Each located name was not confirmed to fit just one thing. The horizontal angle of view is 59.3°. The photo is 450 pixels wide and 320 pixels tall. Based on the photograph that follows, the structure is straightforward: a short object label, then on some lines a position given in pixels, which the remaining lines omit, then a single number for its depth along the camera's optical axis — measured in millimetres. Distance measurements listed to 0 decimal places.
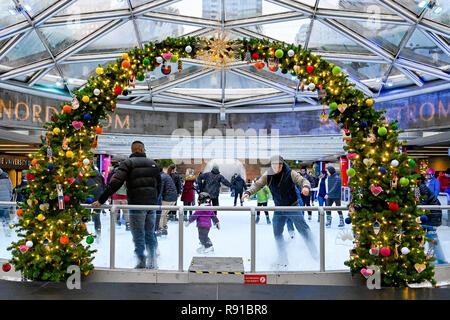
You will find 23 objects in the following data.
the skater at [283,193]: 6473
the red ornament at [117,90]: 6320
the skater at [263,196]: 12773
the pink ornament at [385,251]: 5496
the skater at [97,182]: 8961
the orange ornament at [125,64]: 6281
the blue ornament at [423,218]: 5676
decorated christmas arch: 5637
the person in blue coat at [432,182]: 10000
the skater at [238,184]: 15662
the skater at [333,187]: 12320
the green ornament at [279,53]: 6203
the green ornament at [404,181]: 5438
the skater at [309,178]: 13965
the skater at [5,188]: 9641
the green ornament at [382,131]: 5629
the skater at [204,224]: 6512
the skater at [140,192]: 6402
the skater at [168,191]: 9914
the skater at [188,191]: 11862
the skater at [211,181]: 11562
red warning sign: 6449
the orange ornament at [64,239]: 5648
